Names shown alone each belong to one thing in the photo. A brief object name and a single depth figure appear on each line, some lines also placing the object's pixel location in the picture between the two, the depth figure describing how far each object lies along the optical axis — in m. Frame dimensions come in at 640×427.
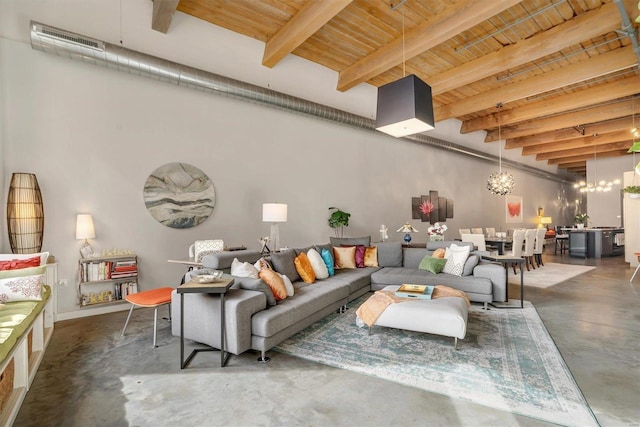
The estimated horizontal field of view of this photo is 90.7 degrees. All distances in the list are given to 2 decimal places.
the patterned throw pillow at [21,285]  2.78
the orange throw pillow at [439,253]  5.16
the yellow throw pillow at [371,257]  5.50
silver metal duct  3.70
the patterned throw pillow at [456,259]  4.77
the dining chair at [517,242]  7.02
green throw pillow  4.89
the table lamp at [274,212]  4.80
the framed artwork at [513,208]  12.91
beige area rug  6.08
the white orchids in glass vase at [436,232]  6.34
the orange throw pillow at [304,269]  4.27
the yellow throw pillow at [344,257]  5.27
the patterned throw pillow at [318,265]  4.53
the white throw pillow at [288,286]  3.59
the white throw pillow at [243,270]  3.42
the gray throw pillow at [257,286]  3.19
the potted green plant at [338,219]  6.57
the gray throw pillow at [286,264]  4.11
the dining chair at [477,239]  6.98
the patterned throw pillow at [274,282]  3.38
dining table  6.82
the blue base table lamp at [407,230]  6.37
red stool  3.15
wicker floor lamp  3.58
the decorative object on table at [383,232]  6.88
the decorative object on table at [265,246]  4.88
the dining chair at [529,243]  7.19
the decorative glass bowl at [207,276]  2.83
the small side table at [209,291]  2.66
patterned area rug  2.22
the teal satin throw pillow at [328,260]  4.82
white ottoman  3.00
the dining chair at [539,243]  7.79
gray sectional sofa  2.88
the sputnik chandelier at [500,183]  8.29
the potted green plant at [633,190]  7.10
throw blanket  3.34
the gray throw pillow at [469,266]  4.75
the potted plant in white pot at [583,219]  12.09
